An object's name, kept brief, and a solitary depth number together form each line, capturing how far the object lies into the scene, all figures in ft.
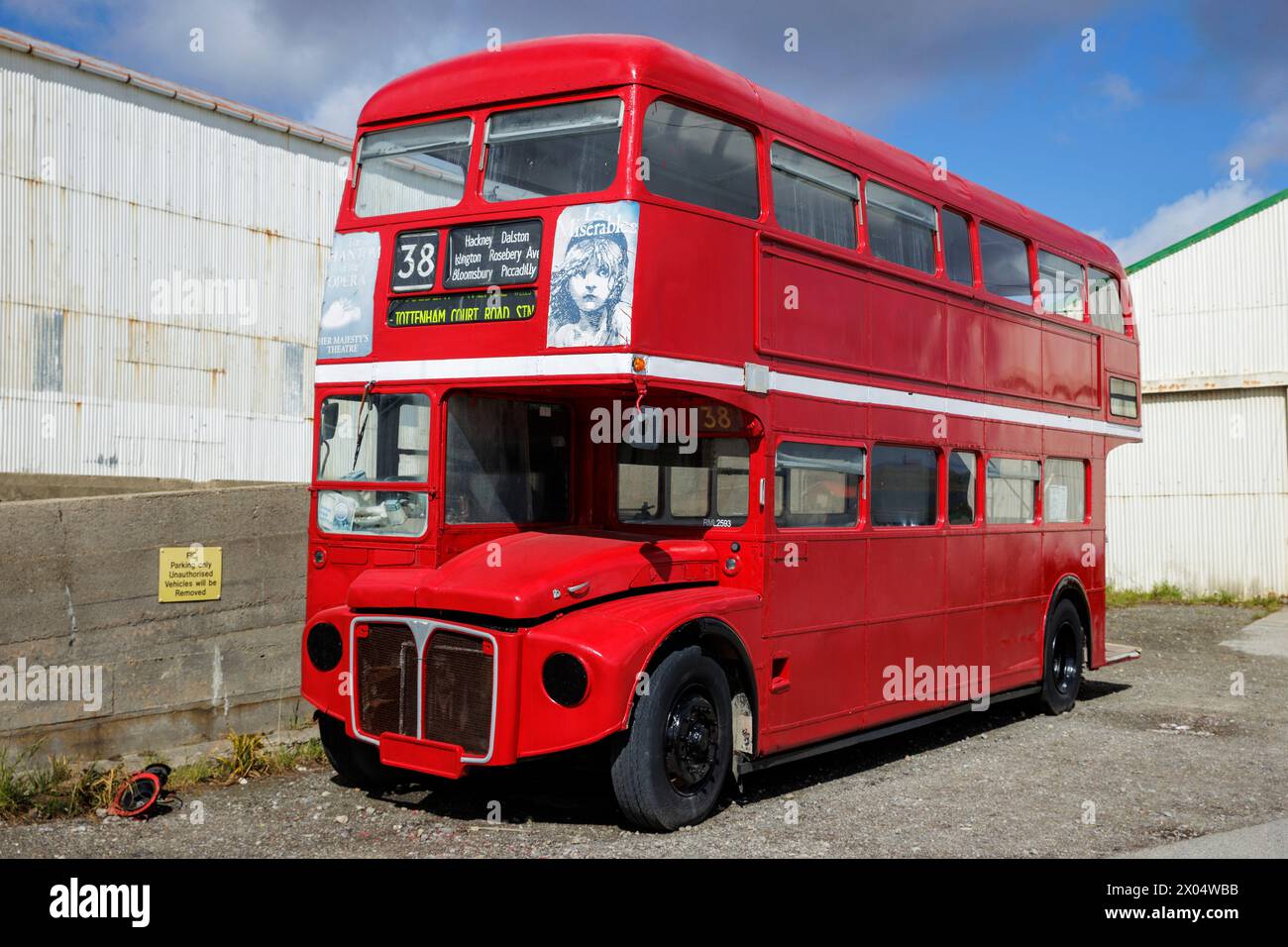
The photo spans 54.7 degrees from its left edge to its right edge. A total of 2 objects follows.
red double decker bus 21.75
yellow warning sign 27.37
